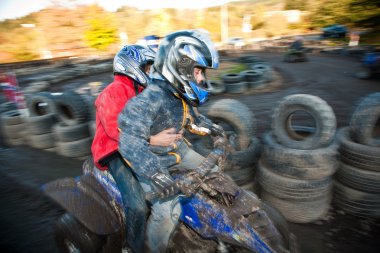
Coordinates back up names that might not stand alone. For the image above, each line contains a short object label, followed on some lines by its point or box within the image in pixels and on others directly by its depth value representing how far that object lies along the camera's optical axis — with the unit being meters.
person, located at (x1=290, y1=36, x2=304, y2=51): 19.99
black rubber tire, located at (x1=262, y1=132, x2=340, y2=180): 3.40
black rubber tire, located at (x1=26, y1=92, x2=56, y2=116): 6.56
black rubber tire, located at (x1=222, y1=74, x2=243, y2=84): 12.40
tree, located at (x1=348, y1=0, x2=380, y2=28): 25.61
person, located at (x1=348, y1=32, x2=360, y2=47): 22.78
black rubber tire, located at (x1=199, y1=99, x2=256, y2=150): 3.90
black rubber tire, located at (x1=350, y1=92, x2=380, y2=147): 3.57
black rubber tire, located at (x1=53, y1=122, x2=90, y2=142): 6.12
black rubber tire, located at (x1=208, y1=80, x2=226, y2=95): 12.03
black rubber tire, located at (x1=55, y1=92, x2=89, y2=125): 6.06
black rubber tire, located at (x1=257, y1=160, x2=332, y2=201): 3.53
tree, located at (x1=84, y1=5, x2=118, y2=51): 45.09
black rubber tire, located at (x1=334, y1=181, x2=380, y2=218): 3.59
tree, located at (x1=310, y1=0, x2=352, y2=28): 34.16
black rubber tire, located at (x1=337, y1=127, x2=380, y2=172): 3.47
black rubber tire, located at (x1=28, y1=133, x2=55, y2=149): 6.85
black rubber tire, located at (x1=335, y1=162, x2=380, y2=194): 3.52
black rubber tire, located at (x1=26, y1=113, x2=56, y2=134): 6.79
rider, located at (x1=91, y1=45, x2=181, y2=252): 2.33
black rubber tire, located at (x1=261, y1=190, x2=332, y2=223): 3.62
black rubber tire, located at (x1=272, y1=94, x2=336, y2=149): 3.51
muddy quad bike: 1.85
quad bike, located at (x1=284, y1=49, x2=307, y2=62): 19.33
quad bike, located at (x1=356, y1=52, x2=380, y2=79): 12.23
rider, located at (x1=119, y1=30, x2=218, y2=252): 1.88
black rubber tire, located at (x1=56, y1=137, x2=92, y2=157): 6.20
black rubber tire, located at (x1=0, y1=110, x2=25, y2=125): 7.56
